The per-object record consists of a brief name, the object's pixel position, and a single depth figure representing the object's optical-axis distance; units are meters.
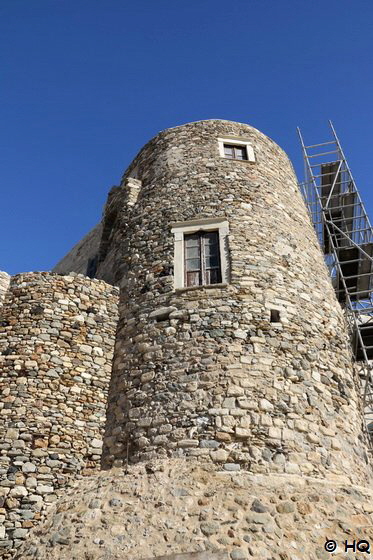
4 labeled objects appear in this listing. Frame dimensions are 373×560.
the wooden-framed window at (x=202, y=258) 8.36
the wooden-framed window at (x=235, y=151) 10.70
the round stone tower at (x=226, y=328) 6.55
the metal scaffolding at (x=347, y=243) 12.44
